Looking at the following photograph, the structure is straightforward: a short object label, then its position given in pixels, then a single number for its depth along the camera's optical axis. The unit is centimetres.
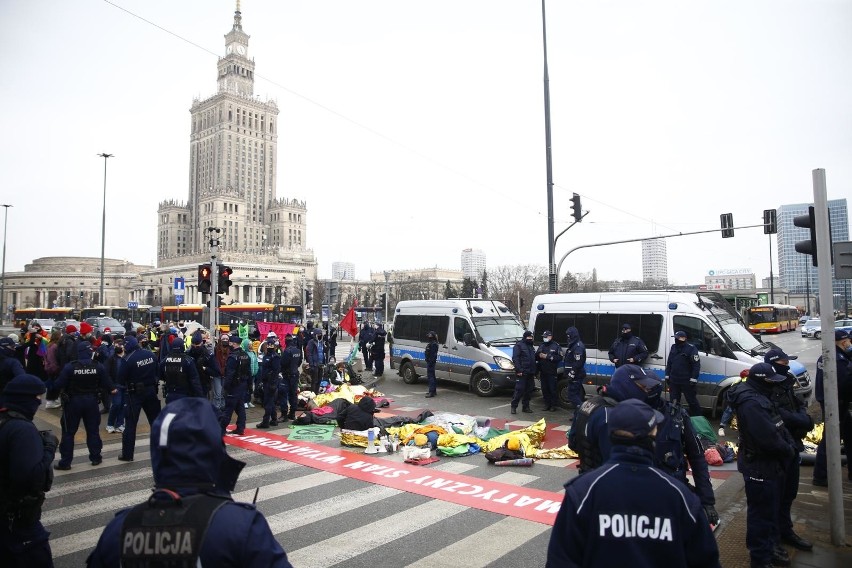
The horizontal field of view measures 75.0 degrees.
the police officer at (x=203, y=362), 1085
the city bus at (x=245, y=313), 4353
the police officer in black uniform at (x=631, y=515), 227
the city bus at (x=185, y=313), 4953
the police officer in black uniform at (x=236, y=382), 1059
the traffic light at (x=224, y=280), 1460
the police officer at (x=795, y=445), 518
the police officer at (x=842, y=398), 713
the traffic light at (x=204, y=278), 1426
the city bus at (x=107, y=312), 5453
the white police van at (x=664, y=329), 1157
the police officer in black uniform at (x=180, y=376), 930
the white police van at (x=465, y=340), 1544
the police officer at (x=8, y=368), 648
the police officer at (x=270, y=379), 1162
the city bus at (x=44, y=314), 5971
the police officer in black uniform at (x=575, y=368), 1257
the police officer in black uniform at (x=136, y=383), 901
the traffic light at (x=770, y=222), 2050
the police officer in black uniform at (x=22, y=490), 362
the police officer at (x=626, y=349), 1170
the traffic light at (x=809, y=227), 576
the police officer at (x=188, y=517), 198
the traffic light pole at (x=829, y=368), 514
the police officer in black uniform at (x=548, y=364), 1323
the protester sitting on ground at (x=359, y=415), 1029
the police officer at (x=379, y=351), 2062
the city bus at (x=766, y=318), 4628
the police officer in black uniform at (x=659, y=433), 424
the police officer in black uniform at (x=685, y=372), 1102
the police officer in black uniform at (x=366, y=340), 2144
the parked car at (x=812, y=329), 4234
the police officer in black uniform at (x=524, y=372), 1292
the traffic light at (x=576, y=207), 1941
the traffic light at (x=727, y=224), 2056
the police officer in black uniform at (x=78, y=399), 818
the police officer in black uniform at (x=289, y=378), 1216
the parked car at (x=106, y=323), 3804
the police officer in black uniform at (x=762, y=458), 470
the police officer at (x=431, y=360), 1577
